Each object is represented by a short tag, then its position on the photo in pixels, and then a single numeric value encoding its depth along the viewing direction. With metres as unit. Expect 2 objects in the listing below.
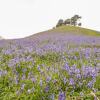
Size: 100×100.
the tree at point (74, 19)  57.16
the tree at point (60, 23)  60.16
